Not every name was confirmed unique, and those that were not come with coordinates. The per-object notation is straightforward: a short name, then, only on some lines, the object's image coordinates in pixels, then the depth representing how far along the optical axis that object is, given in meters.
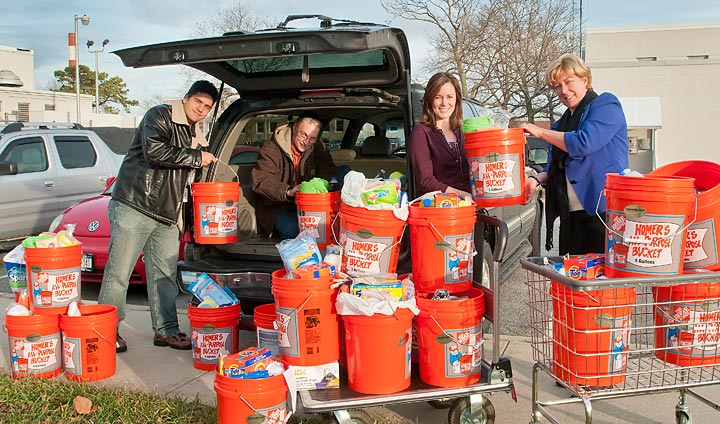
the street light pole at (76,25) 34.90
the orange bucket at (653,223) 2.71
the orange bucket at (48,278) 4.28
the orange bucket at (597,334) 2.81
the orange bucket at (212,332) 4.29
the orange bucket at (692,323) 2.86
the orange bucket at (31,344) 4.15
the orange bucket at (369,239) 3.42
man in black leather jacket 4.52
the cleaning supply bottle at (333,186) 4.34
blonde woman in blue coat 3.50
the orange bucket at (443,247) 3.32
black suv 3.57
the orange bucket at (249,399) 3.05
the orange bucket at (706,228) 2.86
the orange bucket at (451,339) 3.19
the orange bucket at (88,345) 4.17
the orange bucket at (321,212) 4.01
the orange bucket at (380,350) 3.09
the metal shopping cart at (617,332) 2.79
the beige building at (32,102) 40.47
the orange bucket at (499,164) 3.35
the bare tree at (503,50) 30.42
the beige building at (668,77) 28.30
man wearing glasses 4.73
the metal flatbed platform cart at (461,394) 3.06
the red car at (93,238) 6.27
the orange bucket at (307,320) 3.22
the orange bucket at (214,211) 4.40
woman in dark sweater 3.81
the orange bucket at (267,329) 3.78
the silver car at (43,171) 8.94
